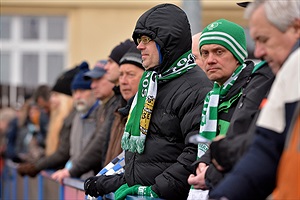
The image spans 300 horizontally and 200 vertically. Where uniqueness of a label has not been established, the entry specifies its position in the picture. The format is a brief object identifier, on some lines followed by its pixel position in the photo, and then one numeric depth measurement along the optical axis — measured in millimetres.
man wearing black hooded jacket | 11961
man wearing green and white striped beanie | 9969
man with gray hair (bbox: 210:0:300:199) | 7578
